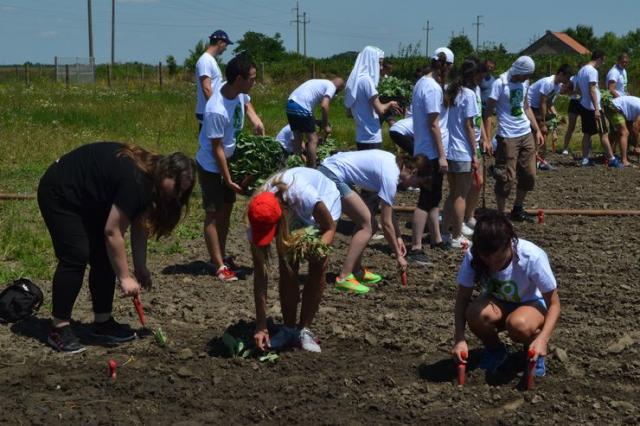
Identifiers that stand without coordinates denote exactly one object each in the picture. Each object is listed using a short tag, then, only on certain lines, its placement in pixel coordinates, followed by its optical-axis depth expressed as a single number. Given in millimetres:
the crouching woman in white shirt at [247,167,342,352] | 5148
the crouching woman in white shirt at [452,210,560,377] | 4895
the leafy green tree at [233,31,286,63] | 80750
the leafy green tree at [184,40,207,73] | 54956
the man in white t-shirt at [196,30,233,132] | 9578
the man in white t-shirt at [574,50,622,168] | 14961
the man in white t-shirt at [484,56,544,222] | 10086
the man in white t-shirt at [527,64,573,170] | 14651
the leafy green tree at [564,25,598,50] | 98250
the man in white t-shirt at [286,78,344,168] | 11359
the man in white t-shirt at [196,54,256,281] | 7355
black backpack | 6281
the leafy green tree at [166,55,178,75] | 53938
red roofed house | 95000
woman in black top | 5355
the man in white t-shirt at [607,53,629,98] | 15719
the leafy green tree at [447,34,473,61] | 52619
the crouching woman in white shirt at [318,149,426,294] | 7062
